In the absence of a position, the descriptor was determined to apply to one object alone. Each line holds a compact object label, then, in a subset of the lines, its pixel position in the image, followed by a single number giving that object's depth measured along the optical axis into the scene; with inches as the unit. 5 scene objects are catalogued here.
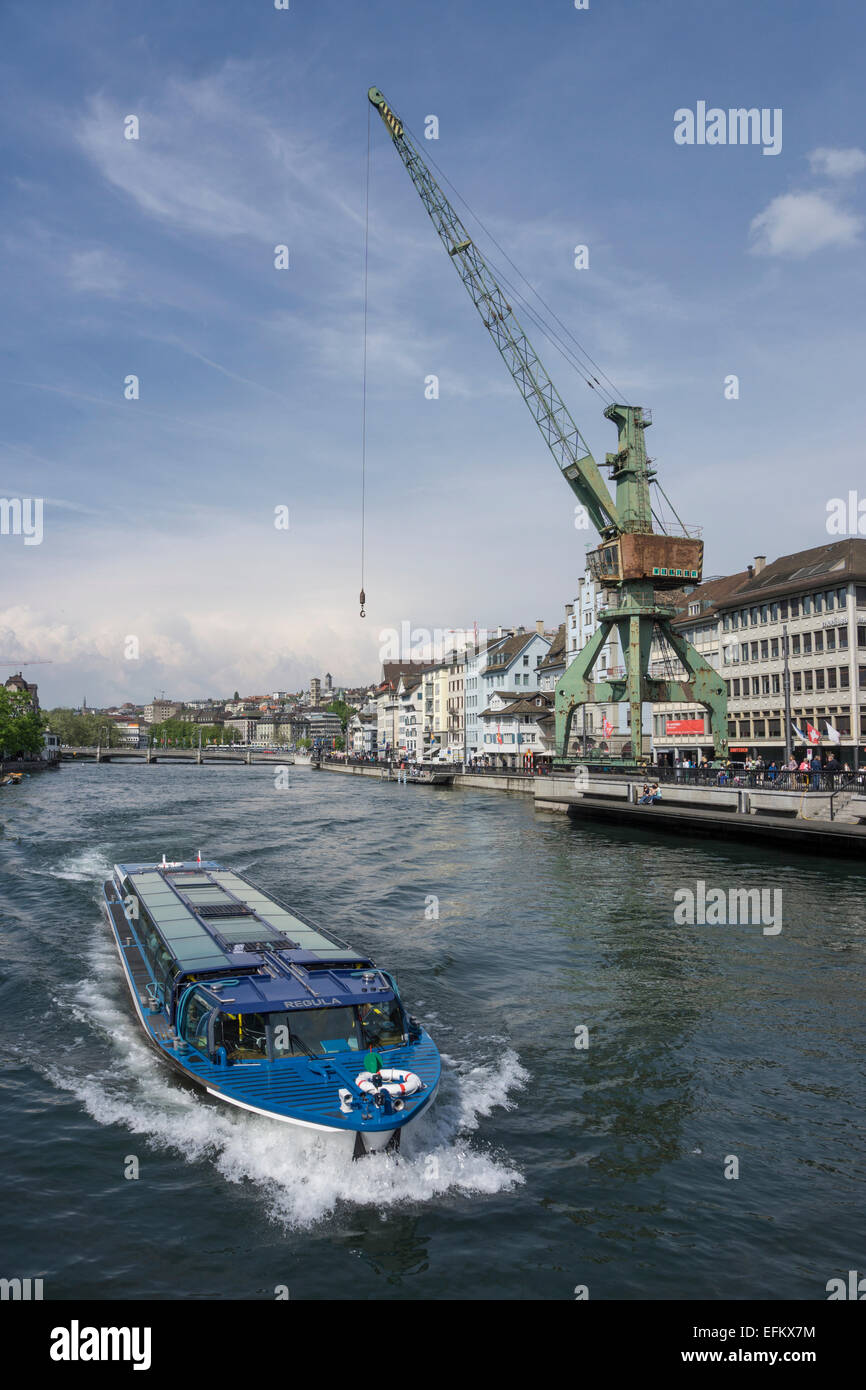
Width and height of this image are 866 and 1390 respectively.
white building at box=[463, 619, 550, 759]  5590.6
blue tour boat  538.6
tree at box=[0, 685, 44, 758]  5447.8
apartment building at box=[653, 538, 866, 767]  2915.8
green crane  2847.0
